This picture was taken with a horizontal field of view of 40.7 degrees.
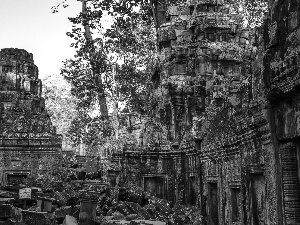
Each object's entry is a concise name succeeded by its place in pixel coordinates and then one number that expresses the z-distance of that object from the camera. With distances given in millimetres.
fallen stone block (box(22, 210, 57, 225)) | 7770
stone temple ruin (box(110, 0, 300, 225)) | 4832
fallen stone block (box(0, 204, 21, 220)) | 7632
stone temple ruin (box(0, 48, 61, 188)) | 13211
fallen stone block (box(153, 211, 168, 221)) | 10398
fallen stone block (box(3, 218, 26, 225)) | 7245
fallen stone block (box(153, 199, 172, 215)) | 11003
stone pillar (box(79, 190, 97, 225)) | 7887
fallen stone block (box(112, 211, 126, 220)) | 9422
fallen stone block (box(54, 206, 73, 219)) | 8953
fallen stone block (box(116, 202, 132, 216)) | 9949
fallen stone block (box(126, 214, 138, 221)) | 9412
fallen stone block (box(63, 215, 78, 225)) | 8214
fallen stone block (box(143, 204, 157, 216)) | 10525
